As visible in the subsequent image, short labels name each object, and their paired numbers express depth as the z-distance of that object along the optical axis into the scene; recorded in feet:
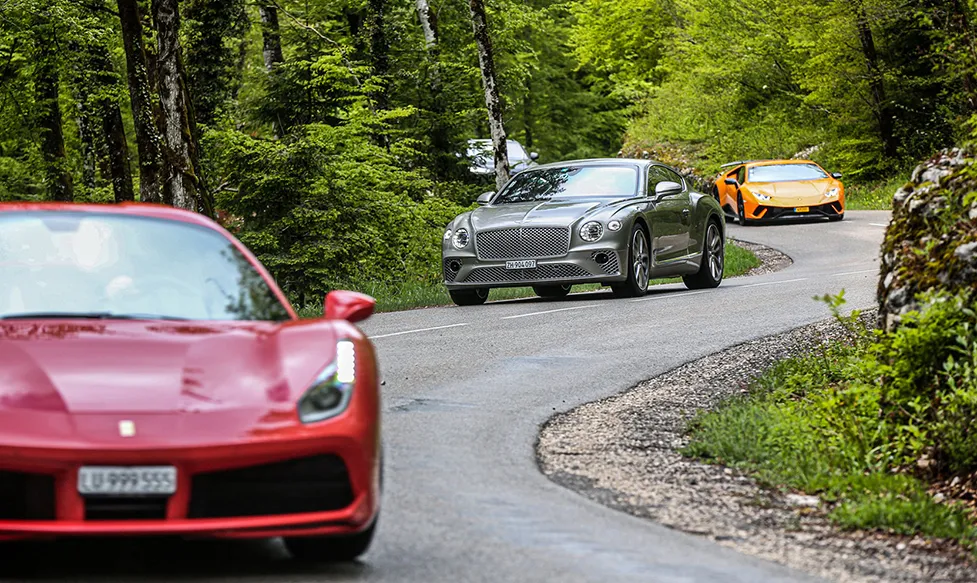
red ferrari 32.12
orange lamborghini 232.53
